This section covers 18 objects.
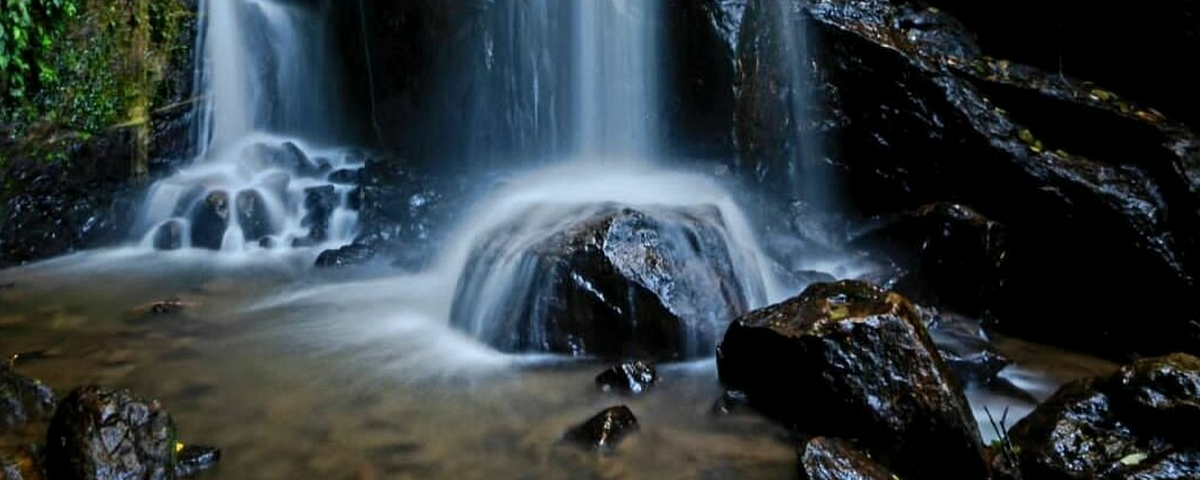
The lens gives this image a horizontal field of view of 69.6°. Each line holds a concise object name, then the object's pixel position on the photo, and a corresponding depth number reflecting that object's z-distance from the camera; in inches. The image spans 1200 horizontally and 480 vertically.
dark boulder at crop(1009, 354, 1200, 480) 147.8
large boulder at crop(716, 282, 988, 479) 169.8
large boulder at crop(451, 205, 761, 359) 233.1
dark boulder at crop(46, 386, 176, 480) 147.3
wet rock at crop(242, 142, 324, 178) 392.2
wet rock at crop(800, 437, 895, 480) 155.3
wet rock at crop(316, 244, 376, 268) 332.2
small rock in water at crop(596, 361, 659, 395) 212.4
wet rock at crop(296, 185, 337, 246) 359.9
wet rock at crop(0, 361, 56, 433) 172.9
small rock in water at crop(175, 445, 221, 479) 167.2
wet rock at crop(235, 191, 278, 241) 355.9
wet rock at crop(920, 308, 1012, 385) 225.3
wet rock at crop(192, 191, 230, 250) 349.4
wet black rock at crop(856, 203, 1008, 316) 272.4
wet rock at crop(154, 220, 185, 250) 348.2
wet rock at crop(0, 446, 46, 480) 142.9
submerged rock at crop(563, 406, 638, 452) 183.2
